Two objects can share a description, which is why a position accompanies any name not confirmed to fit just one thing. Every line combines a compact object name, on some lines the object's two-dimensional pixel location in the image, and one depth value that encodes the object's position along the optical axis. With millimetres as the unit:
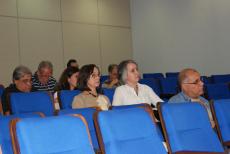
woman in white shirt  4730
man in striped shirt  6570
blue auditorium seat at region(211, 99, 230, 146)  3646
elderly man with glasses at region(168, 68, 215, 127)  4176
